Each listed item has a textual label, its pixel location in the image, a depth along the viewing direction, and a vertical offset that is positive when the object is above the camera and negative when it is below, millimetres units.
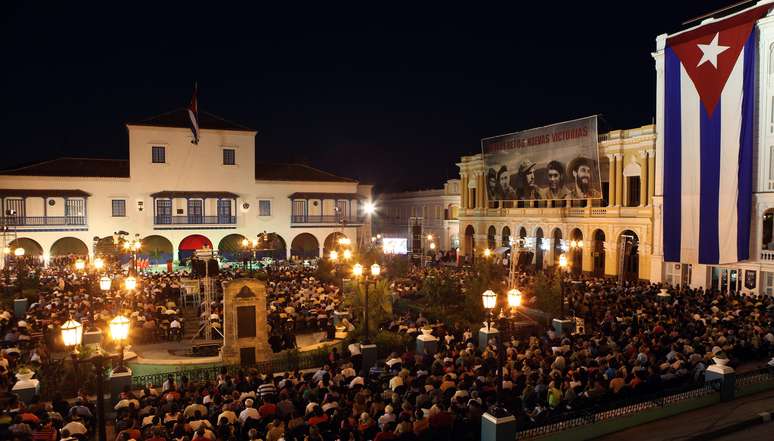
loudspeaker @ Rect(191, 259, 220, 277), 19305 -2179
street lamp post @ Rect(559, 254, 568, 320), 18141 -3178
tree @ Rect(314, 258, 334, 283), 32572 -3977
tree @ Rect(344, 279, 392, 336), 19047 -3456
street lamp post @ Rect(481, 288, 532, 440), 9109 -3588
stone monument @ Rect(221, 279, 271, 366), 16250 -3451
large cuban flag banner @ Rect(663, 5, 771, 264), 26016 +3211
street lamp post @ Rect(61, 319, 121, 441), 8195 -2684
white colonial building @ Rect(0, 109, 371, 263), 38875 +565
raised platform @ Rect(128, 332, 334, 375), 16078 -4786
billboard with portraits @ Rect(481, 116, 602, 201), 37438 +3064
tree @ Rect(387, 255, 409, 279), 33719 -3937
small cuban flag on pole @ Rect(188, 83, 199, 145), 36031 +6066
